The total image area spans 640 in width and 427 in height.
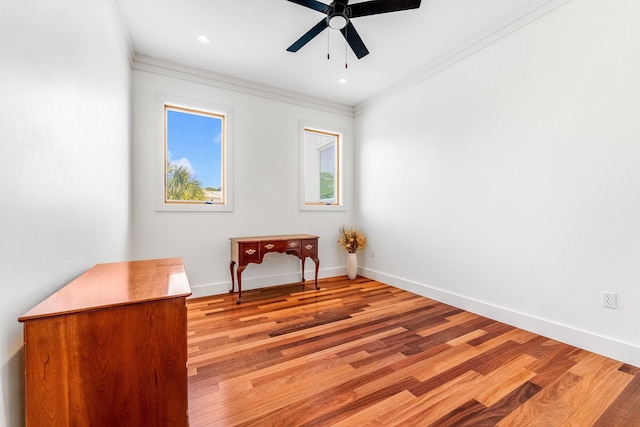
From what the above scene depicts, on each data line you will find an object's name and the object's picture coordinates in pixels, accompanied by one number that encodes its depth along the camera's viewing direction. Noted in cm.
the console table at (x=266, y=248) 317
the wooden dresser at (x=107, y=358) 82
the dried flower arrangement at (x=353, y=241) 416
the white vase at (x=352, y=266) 416
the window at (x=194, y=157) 328
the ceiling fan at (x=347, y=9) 194
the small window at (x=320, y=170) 417
